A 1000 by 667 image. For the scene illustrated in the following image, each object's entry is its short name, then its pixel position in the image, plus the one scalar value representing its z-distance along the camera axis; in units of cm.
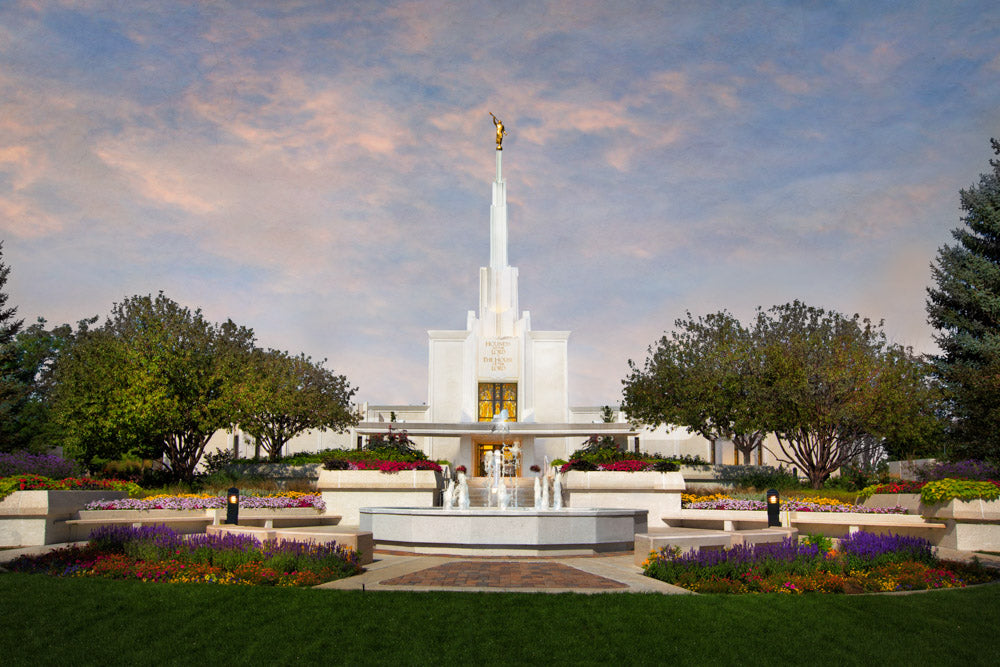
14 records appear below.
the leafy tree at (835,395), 2716
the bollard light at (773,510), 1662
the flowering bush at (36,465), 2111
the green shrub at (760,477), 2705
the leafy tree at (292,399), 3350
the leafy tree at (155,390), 2695
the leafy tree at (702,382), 3394
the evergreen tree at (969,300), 3181
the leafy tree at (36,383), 4278
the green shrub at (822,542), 1298
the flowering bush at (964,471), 2281
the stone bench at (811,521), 1801
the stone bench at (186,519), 1766
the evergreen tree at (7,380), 4100
